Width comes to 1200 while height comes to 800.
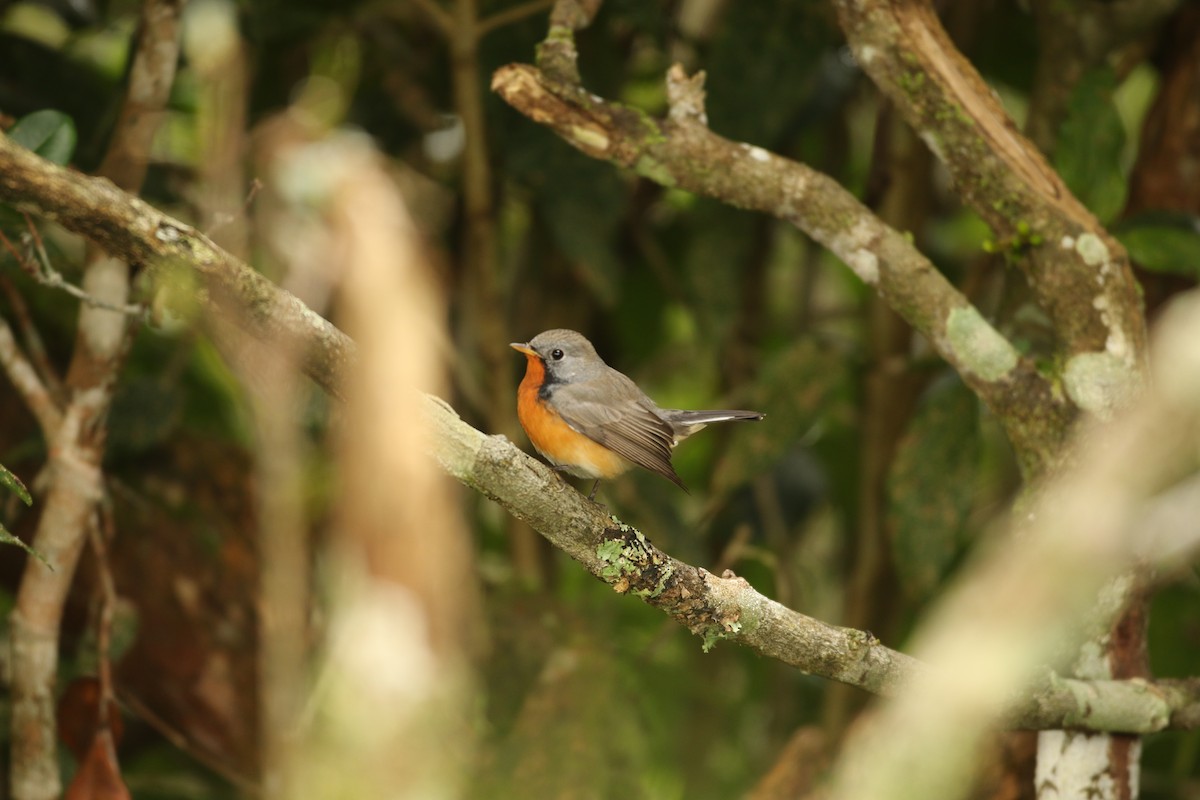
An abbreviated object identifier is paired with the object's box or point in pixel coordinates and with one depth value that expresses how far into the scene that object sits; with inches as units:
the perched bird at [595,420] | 246.5
